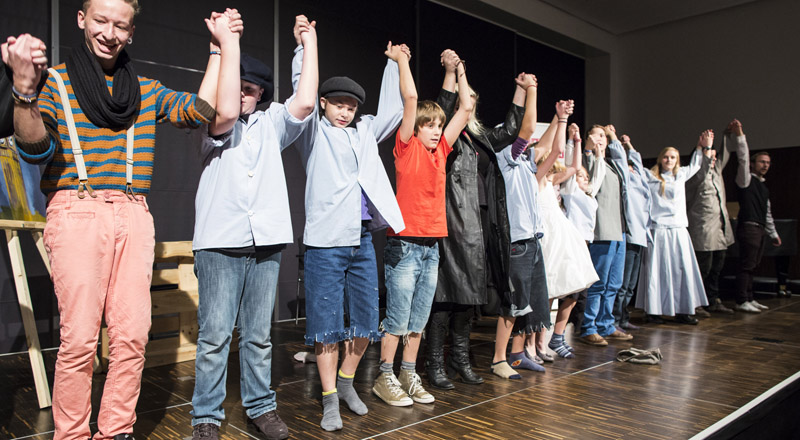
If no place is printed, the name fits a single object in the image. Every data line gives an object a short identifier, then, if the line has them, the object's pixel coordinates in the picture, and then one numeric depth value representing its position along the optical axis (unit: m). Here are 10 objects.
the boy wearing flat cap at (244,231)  1.96
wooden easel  2.54
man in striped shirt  1.62
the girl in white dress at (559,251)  3.41
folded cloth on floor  3.47
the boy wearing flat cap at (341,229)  2.27
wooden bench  3.48
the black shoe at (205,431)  1.93
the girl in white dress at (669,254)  5.13
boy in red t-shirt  2.58
